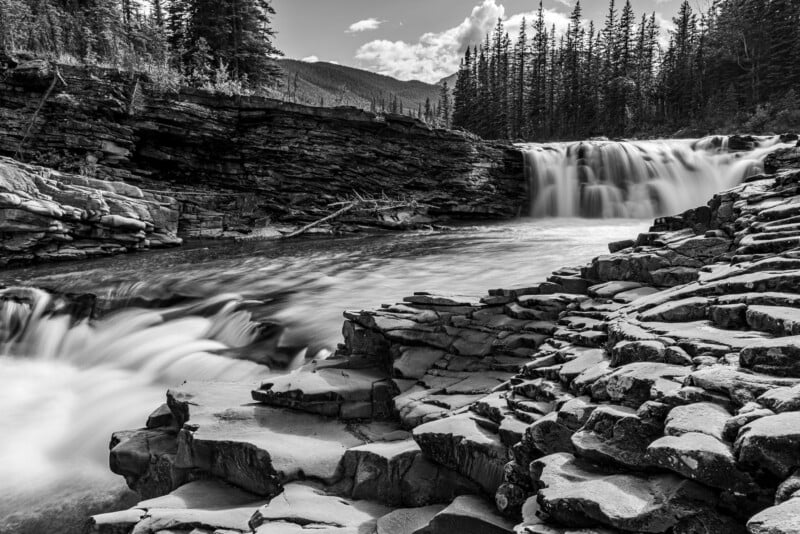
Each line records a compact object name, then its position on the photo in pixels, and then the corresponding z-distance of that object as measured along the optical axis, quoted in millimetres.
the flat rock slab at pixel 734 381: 2621
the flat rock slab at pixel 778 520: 1850
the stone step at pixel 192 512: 3758
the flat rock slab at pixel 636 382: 3023
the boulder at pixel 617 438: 2658
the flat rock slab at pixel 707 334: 3269
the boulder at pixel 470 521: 3148
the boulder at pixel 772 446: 2125
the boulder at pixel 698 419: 2459
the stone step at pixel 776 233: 4948
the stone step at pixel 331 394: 5332
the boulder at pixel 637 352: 3460
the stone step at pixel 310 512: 3584
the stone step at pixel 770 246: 4738
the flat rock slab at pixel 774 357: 2748
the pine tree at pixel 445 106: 96062
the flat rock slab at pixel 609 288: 6000
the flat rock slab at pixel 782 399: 2383
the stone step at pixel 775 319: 3164
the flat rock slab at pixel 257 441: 4305
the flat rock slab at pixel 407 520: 3480
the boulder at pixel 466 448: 3613
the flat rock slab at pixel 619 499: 2258
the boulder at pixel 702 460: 2219
